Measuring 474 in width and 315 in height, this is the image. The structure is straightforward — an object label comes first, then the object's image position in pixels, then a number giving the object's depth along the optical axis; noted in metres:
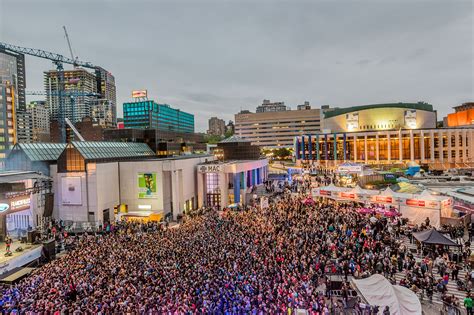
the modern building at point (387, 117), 80.88
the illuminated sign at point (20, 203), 23.20
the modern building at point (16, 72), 141.25
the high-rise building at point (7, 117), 84.38
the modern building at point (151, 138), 59.81
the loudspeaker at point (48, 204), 26.36
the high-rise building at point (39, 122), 167.69
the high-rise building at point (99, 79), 175.12
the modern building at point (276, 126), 153.62
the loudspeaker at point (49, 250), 23.58
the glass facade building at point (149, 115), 137.12
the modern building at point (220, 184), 42.34
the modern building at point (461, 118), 84.57
